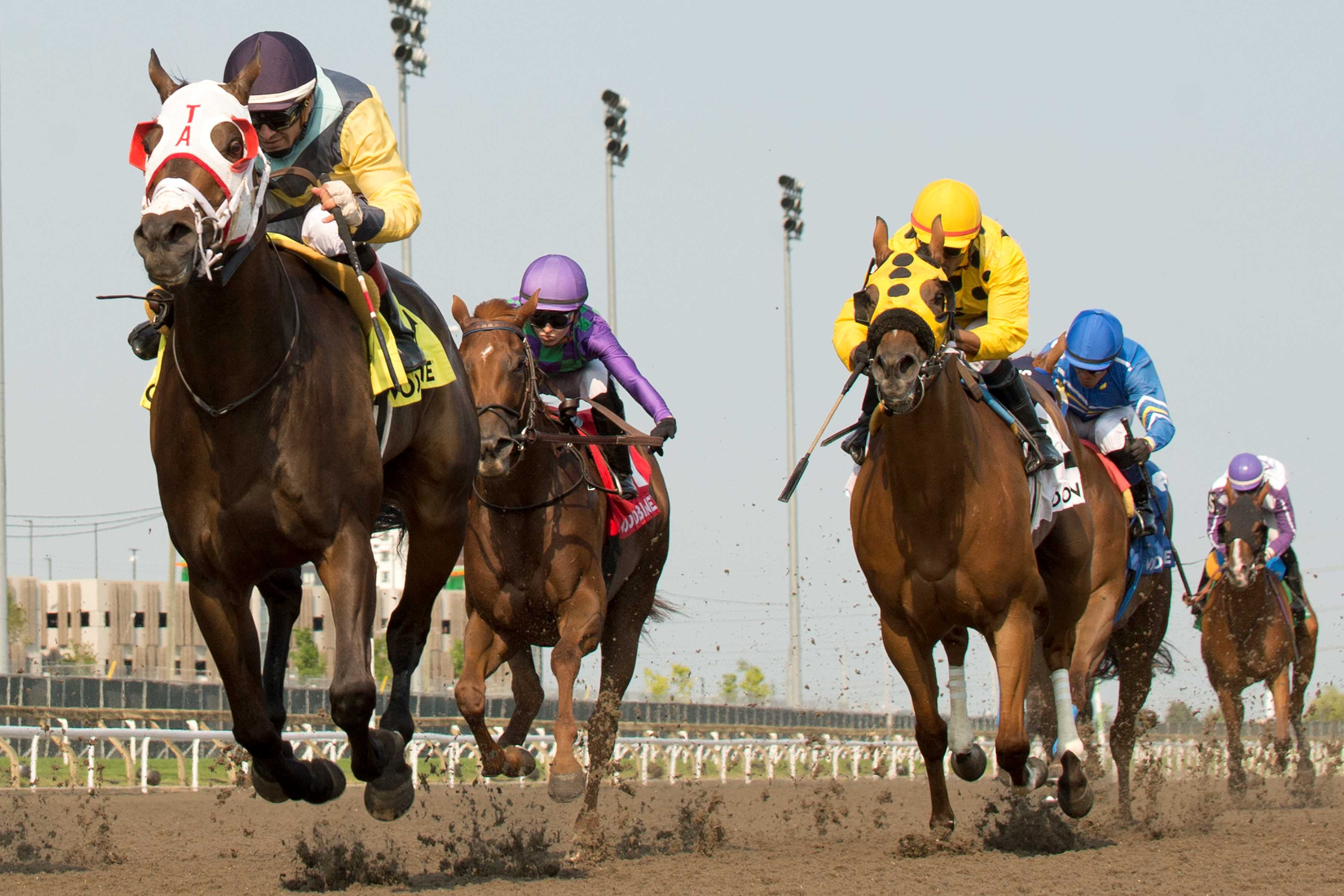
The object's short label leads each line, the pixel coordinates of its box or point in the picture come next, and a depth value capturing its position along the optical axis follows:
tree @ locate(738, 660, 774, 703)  65.62
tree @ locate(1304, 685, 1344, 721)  61.78
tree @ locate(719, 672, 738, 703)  65.94
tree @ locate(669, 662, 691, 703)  52.63
